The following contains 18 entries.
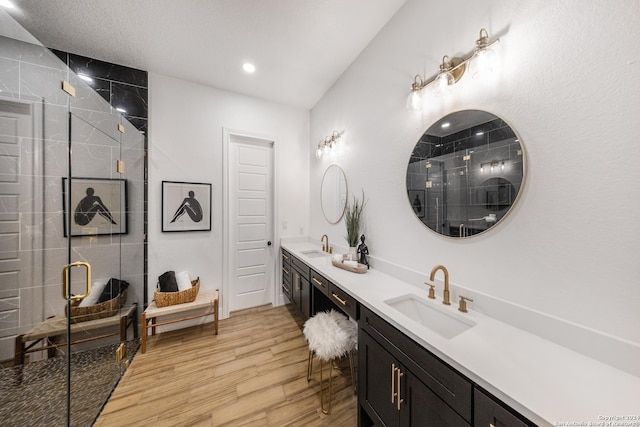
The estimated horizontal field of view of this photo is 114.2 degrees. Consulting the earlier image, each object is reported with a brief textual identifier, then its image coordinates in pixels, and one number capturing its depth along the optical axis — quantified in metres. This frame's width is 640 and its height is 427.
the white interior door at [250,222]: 2.91
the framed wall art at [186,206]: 2.53
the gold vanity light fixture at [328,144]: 2.55
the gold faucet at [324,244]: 2.66
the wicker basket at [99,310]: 1.50
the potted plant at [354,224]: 2.07
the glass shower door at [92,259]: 1.44
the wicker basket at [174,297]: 2.25
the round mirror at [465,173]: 1.07
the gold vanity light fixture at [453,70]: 1.11
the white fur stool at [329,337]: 1.49
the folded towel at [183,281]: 2.39
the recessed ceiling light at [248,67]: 2.29
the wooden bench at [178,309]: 2.15
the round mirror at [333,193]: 2.46
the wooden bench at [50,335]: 1.27
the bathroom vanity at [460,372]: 0.63
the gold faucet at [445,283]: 1.25
